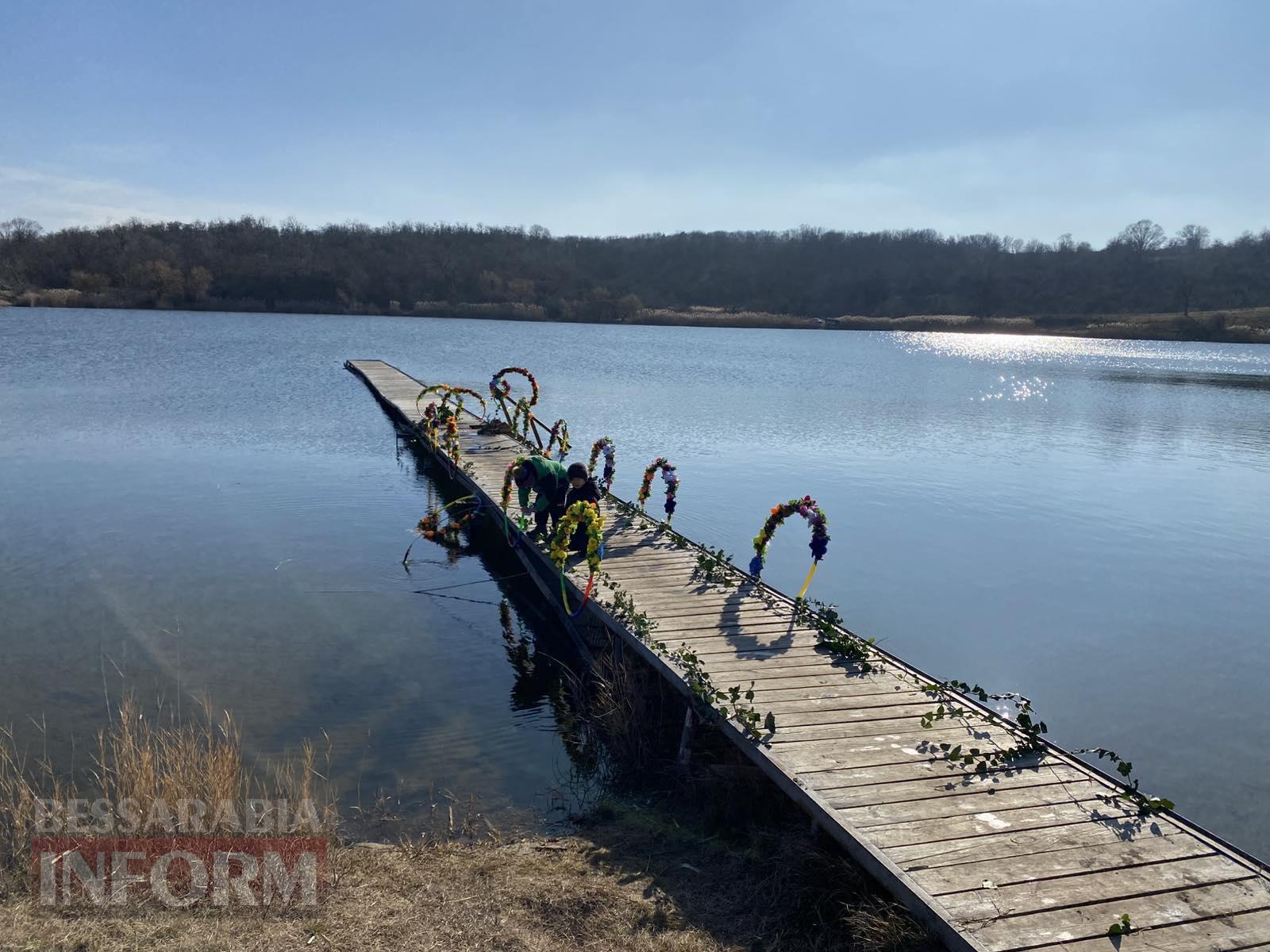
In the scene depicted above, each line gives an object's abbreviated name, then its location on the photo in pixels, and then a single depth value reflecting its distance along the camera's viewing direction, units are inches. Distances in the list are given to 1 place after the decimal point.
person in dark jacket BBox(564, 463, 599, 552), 465.2
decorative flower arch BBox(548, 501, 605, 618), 408.5
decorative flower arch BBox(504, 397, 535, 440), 871.1
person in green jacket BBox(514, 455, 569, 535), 484.7
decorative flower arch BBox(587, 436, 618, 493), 609.9
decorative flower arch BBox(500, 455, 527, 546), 511.2
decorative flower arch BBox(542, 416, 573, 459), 722.8
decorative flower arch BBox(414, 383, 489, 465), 759.7
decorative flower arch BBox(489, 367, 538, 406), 870.4
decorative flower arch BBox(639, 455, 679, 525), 532.8
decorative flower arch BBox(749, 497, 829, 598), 425.1
